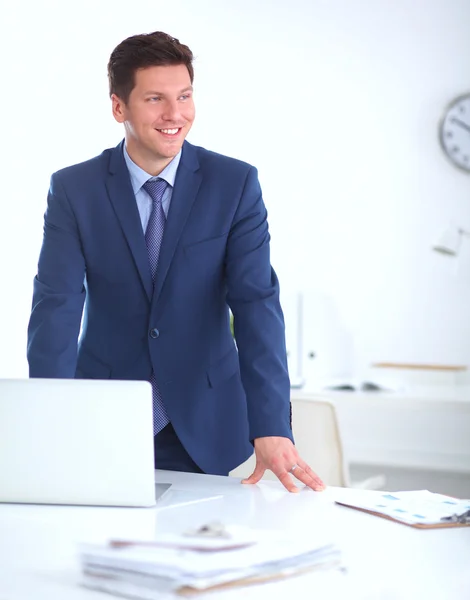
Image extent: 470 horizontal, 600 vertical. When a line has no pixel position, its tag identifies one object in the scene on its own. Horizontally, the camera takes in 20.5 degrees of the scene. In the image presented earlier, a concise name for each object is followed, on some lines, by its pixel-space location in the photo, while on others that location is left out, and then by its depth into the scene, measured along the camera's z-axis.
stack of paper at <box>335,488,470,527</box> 2.37
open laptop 2.42
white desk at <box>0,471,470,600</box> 2.05
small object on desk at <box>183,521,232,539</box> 2.03
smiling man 2.79
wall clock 6.17
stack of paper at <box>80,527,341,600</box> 1.95
